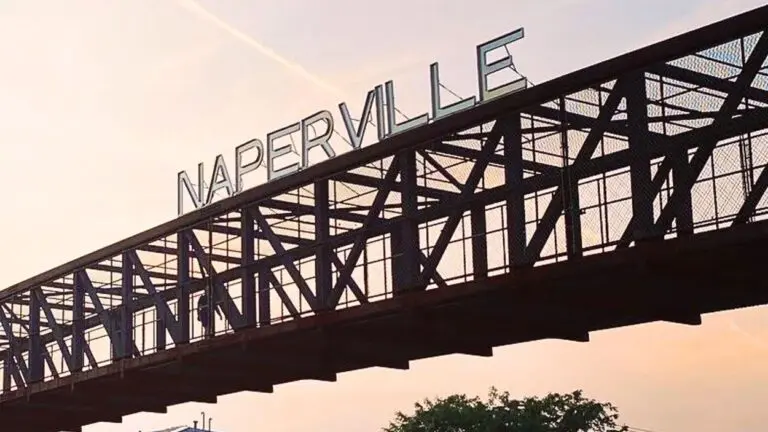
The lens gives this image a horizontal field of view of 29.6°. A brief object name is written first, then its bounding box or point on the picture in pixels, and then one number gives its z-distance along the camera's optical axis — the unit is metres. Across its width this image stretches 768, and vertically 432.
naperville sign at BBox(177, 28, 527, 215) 43.09
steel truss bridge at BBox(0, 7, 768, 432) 33.97
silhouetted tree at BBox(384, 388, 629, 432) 102.38
